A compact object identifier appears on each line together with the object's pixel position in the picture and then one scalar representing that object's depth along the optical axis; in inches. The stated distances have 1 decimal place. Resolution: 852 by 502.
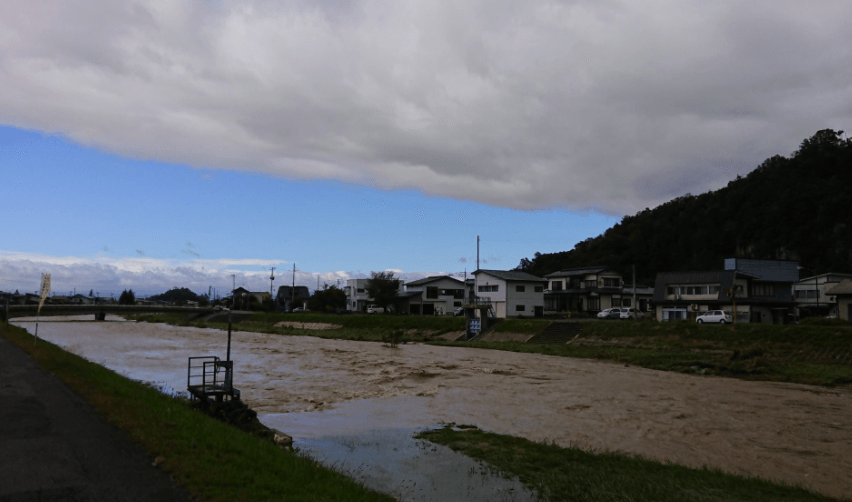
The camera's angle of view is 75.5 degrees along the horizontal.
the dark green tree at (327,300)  3705.7
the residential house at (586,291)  2893.7
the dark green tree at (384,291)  3233.3
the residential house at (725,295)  1993.1
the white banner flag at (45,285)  1047.6
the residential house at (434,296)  3309.5
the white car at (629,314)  2161.3
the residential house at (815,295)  2285.9
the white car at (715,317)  1710.1
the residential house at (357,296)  3980.8
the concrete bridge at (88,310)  3129.9
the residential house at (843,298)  1654.8
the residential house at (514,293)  2516.0
